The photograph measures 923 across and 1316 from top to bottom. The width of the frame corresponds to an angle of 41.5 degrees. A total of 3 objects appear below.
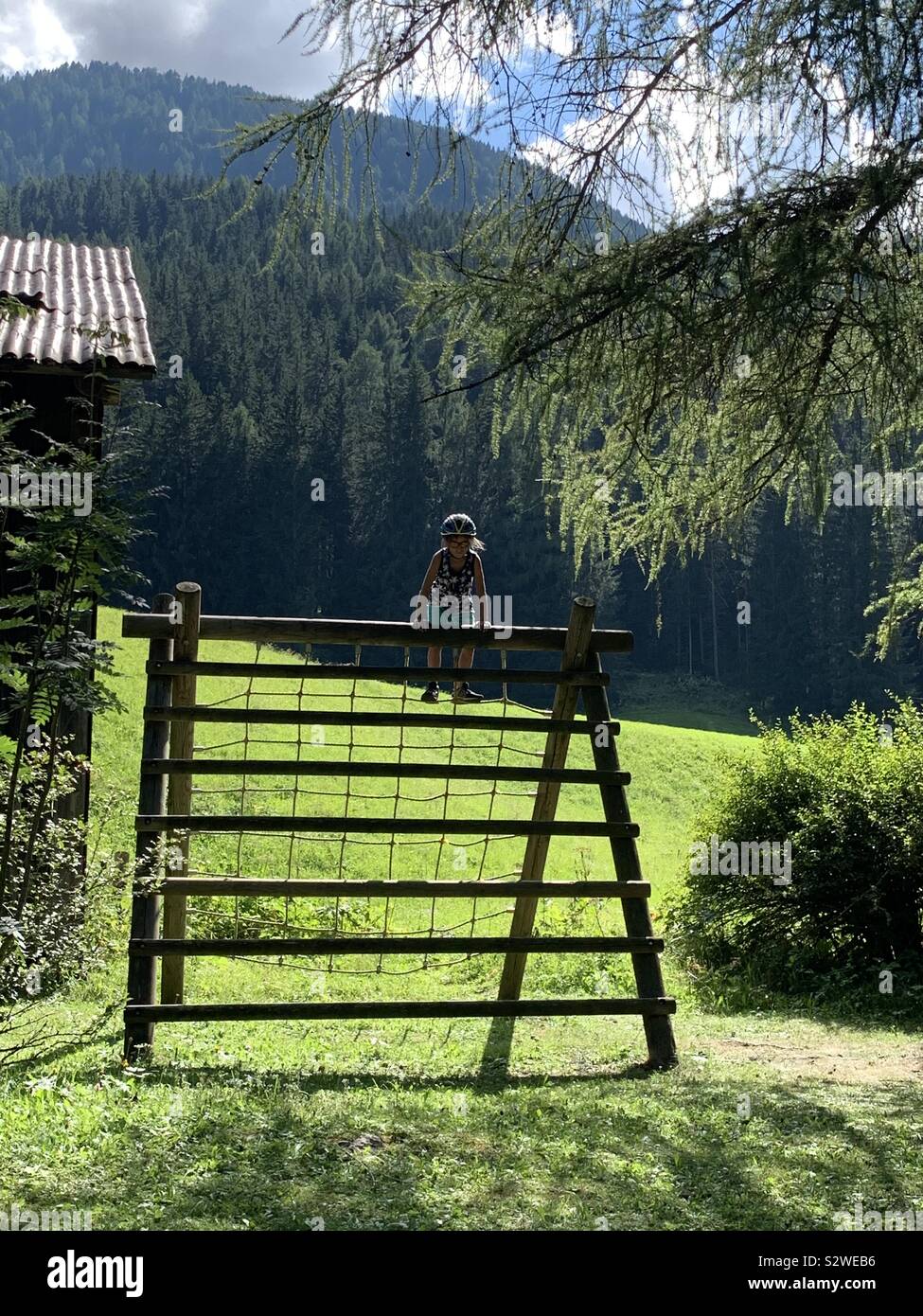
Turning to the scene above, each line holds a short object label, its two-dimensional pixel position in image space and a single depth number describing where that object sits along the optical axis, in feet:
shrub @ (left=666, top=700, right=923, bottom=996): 33.60
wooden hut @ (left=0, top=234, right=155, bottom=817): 29.14
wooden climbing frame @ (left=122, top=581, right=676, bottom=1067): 20.47
